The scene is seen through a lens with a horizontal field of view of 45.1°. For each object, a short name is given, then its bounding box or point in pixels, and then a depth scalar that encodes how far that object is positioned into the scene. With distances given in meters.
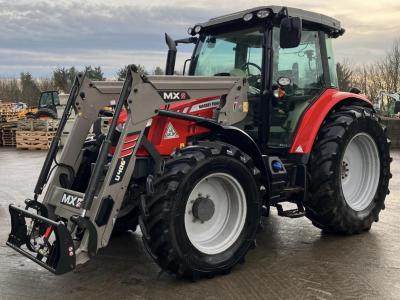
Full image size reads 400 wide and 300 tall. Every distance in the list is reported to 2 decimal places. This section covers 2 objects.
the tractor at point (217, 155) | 3.96
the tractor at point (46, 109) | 19.69
